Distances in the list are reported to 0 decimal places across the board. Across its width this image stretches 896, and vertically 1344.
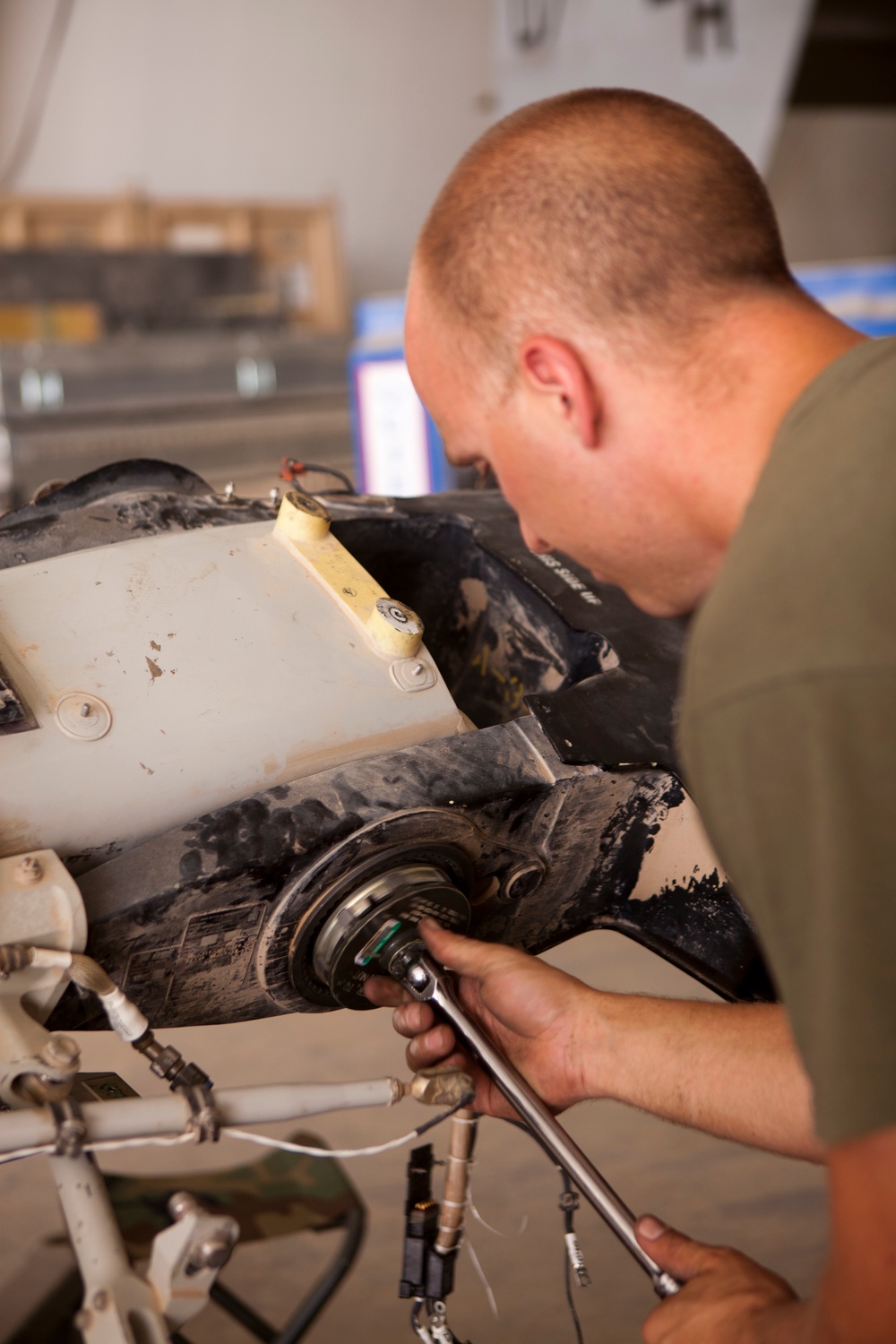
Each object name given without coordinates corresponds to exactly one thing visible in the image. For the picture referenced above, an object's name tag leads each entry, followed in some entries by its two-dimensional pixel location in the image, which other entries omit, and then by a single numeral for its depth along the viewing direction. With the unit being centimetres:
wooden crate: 420
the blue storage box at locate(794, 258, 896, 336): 306
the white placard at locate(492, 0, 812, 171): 352
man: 55
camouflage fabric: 135
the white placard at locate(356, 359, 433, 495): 300
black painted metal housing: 85
